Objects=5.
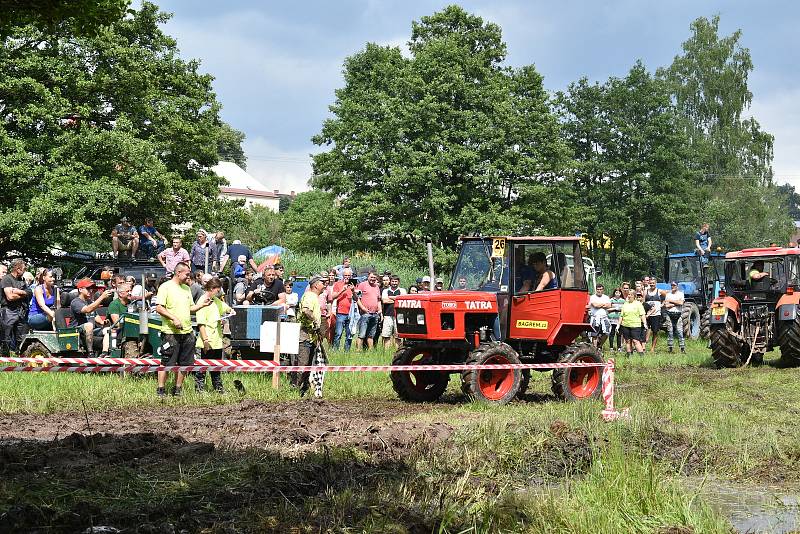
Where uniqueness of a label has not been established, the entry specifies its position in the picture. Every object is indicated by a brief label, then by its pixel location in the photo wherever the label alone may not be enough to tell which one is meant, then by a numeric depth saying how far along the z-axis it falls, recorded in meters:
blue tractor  27.56
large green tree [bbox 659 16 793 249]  59.75
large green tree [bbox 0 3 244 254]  30.65
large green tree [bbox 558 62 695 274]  54.22
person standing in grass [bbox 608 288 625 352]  24.23
